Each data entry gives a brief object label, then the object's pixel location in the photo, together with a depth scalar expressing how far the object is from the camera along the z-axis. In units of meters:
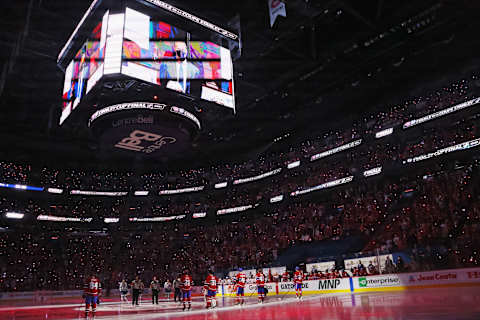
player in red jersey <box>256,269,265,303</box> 18.11
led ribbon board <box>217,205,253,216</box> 40.58
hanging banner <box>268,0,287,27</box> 14.30
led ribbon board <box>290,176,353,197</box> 32.43
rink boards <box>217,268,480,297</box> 18.14
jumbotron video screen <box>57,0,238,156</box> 13.44
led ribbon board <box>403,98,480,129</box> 25.38
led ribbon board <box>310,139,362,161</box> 32.78
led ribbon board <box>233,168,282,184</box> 39.54
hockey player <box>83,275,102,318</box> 14.48
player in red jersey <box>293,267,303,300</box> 19.30
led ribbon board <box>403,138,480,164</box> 25.01
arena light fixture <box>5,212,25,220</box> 37.25
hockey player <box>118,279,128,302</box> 27.12
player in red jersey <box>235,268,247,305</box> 17.28
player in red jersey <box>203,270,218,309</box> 16.56
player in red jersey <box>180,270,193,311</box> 16.14
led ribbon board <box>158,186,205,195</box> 44.94
